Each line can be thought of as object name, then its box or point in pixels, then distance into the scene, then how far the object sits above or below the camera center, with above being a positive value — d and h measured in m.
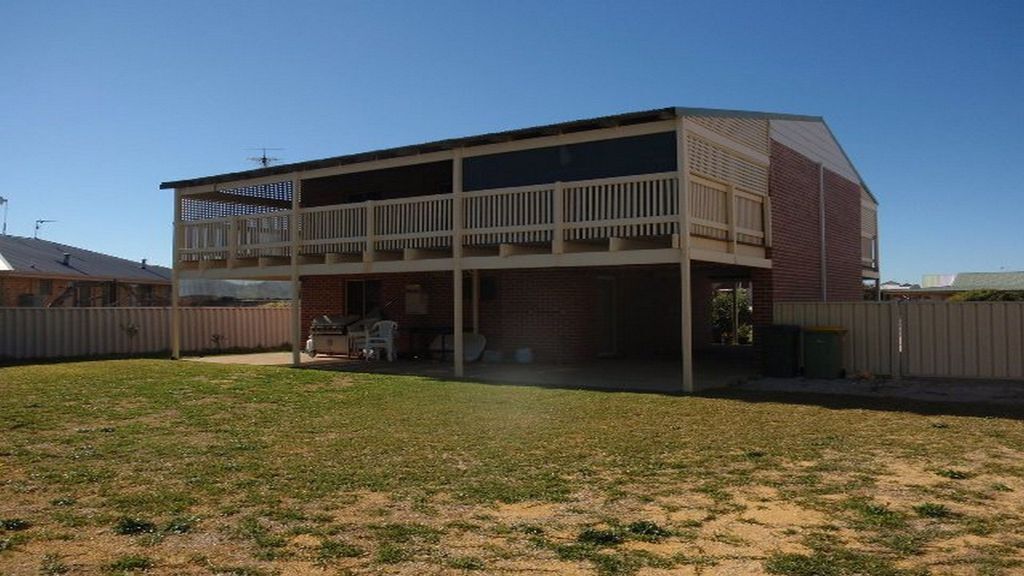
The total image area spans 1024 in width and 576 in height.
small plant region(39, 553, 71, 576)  4.06 -1.29
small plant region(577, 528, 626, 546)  4.56 -1.31
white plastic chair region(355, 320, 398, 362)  17.70 -0.59
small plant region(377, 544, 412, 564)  4.26 -1.31
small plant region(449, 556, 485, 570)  4.15 -1.31
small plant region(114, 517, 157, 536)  4.74 -1.28
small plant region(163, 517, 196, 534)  4.77 -1.28
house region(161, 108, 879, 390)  12.91 +1.52
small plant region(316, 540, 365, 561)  4.34 -1.31
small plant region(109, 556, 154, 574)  4.10 -1.29
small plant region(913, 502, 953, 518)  5.07 -1.30
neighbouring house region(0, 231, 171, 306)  27.34 +1.27
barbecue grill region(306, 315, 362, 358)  18.94 -0.53
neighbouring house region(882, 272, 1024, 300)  38.81 +1.29
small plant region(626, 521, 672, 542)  4.63 -1.31
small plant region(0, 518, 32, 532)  4.83 -1.27
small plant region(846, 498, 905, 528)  4.89 -1.31
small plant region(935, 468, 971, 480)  6.16 -1.30
